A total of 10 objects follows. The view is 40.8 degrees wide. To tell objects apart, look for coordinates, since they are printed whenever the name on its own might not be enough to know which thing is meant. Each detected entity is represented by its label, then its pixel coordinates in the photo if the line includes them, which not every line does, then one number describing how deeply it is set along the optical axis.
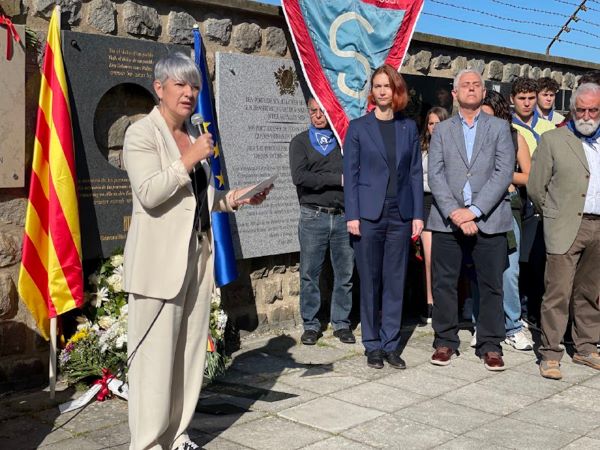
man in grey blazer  5.30
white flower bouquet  4.76
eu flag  5.45
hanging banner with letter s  6.09
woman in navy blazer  5.38
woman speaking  3.32
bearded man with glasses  5.23
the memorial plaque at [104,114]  4.89
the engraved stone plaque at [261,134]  5.81
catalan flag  4.61
